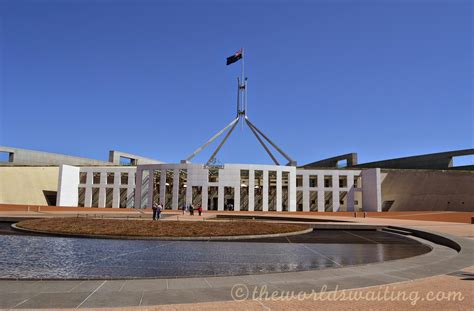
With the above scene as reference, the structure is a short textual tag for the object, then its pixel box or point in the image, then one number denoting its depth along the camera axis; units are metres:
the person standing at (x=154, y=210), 25.16
